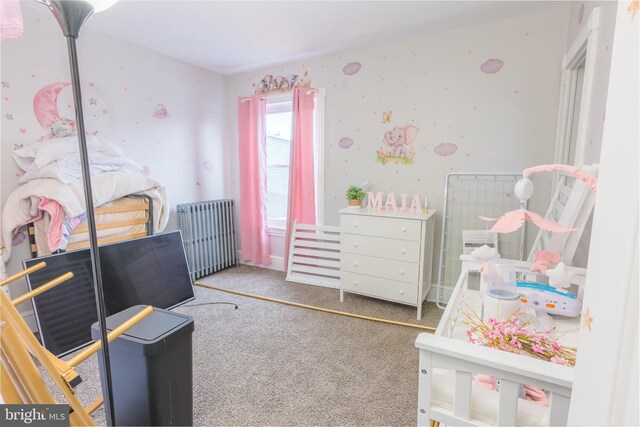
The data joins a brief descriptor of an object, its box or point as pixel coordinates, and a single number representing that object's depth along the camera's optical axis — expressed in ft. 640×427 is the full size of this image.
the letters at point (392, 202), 9.23
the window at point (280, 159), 10.98
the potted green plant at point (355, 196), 9.73
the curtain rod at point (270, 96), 11.32
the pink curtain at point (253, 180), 11.73
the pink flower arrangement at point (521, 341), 2.59
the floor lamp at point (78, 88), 2.26
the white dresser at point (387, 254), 8.38
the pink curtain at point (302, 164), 10.75
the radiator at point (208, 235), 10.91
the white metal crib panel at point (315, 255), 10.73
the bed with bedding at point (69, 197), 6.81
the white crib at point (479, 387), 2.16
